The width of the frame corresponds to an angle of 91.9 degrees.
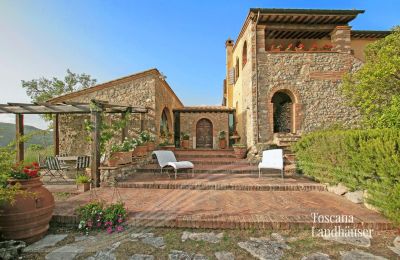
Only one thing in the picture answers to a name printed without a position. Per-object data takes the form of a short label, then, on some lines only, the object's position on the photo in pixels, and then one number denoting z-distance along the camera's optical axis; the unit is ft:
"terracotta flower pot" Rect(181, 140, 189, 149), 40.77
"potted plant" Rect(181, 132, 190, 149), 40.60
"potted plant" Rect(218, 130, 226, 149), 41.19
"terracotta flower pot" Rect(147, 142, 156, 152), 26.08
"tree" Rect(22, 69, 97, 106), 65.57
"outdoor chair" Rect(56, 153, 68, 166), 21.80
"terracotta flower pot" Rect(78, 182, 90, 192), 16.22
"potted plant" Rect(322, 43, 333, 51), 29.18
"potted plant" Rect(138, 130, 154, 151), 24.75
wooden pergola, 17.57
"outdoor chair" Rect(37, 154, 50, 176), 22.21
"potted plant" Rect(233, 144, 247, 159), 29.53
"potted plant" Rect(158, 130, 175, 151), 30.62
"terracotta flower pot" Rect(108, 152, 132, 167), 18.12
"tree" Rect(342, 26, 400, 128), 18.49
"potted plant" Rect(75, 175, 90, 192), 16.26
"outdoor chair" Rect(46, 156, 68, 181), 20.57
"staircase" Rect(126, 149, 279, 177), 21.80
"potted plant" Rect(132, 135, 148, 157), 22.45
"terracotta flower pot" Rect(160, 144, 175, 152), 30.47
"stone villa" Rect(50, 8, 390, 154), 27.37
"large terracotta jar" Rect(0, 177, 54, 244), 8.71
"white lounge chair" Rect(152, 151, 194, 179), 18.96
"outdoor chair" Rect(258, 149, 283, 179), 18.47
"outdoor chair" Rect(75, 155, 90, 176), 20.63
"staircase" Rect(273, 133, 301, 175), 24.71
